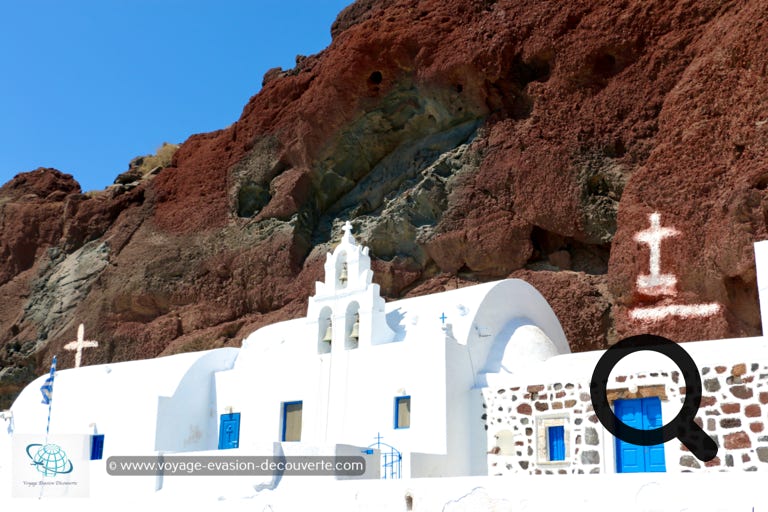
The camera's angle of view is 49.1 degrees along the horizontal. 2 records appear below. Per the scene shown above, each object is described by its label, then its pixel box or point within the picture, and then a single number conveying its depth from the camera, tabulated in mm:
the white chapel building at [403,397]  13734
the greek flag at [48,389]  21141
